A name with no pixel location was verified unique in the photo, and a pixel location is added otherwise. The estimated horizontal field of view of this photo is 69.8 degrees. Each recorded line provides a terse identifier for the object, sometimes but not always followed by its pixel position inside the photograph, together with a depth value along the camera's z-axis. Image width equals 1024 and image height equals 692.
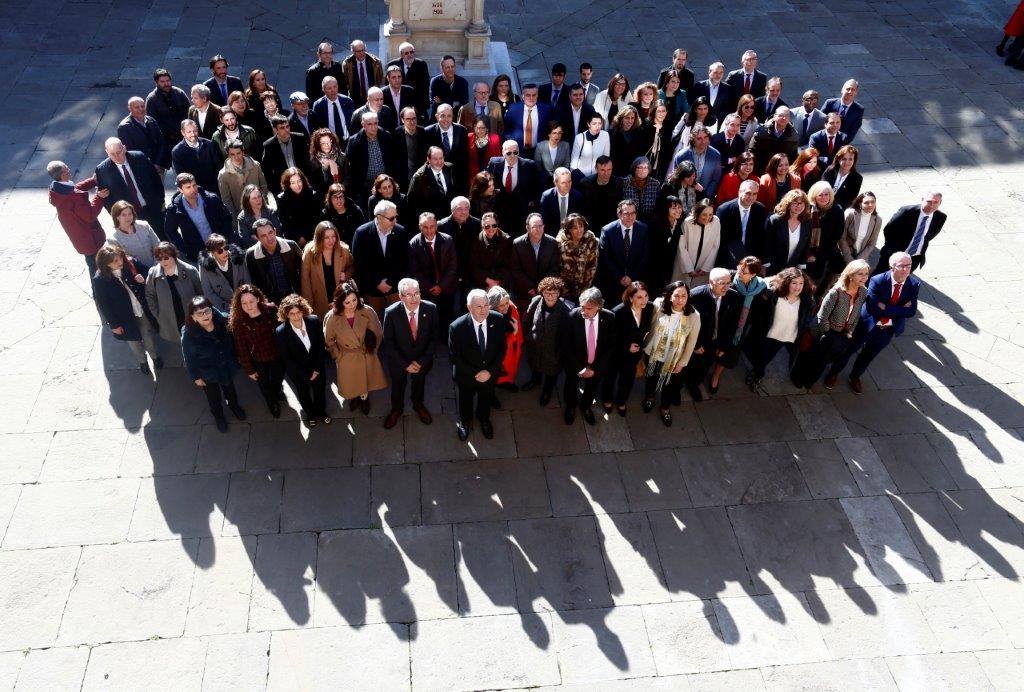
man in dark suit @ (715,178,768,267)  7.78
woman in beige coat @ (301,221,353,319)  6.99
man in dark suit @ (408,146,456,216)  7.89
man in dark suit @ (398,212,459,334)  7.11
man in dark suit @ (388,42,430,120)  9.91
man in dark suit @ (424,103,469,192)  8.70
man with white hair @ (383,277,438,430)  6.44
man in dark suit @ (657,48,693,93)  10.02
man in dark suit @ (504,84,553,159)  9.19
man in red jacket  7.52
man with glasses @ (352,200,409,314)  7.25
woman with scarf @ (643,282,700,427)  6.55
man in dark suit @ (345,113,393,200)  8.51
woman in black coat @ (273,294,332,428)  6.29
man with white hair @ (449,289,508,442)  6.35
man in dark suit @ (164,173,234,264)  7.61
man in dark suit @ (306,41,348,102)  9.92
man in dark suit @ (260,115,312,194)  8.46
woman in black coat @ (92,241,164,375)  6.79
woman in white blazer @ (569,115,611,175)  8.64
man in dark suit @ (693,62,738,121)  10.18
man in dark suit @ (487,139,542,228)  8.16
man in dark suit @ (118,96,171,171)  8.79
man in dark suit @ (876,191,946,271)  7.85
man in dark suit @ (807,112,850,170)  8.95
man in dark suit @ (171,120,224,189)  8.34
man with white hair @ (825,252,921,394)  7.02
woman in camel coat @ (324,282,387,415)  6.48
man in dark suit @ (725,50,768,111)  10.13
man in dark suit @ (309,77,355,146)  9.38
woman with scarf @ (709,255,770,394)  6.77
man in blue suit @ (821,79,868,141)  9.60
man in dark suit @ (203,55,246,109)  9.66
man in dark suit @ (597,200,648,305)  7.46
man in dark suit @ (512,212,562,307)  7.27
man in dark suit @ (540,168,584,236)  7.81
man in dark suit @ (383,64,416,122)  9.50
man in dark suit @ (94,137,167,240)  7.91
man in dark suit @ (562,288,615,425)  6.41
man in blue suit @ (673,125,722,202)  8.36
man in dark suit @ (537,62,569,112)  9.72
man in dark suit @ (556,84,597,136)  9.62
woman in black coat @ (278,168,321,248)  7.58
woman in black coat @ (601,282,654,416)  6.57
